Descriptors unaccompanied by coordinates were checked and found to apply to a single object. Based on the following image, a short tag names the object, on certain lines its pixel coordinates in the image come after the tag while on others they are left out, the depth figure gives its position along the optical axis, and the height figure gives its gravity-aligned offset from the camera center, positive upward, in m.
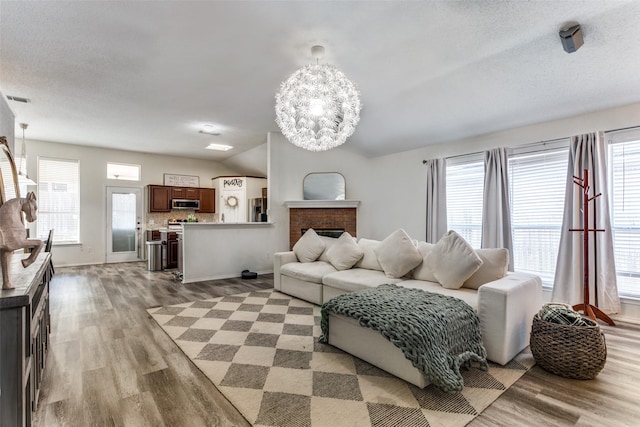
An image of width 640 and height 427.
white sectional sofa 2.18 -0.70
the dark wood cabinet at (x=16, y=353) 1.11 -0.56
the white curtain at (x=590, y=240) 3.26 -0.31
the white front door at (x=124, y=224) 6.98 -0.22
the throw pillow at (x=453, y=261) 2.66 -0.45
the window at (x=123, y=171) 7.07 +1.12
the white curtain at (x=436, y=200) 4.93 +0.25
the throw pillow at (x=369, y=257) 3.63 -0.56
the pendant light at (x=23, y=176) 4.03 +0.56
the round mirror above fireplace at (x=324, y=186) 6.02 +0.61
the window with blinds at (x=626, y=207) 3.20 +0.08
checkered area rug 1.62 -1.14
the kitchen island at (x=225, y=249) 4.90 -0.63
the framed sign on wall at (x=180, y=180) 7.79 +0.98
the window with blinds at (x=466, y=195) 4.57 +0.32
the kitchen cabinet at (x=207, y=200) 8.16 +0.43
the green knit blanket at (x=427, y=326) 1.83 -0.79
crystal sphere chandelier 2.55 +1.03
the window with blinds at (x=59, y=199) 6.26 +0.38
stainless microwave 7.59 +0.30
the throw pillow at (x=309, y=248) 4.25 -0.50
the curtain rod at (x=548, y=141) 3.26 +0.99
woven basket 1.97 -0.96
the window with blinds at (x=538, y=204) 3.75 +0.14
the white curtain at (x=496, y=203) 4.14 +0.16
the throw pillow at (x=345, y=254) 3.72 -0.52
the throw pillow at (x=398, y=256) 3.13 -0.46
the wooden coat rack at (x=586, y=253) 3.07 -0.45
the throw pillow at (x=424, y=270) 3.07 -0.61
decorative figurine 1.27 -0.08
